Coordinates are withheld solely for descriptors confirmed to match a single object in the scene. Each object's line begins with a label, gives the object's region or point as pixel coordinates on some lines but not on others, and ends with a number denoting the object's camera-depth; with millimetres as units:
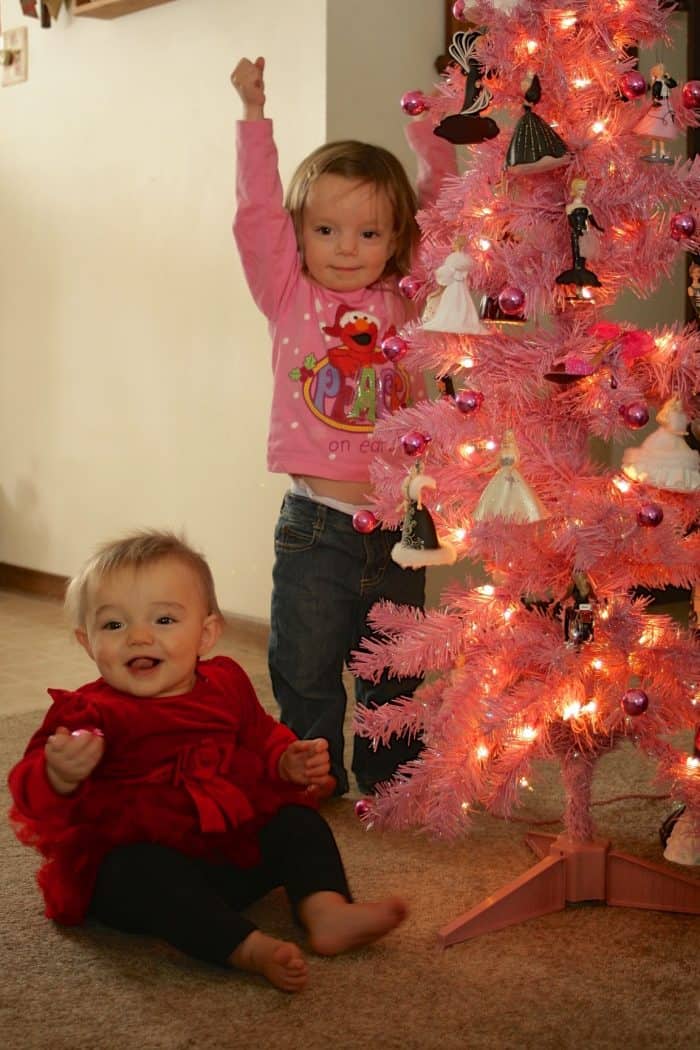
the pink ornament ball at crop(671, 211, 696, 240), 2168
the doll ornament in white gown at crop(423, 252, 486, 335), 2218
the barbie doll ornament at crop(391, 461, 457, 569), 2218
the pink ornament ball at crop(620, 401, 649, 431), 2141
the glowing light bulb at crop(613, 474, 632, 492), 2209
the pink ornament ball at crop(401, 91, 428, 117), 2292
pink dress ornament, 2204
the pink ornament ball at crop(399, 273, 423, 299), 2327
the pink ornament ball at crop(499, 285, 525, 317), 2166
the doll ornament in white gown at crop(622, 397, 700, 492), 2168
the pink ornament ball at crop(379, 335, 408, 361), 2274
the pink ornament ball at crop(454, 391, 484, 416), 2208
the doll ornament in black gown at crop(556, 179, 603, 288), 2159
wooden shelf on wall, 3529
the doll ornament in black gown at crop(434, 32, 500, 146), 2193
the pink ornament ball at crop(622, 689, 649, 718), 2149
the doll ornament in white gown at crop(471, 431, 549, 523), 2144
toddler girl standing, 2551
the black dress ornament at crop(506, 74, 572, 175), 2140
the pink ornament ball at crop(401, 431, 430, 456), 2246
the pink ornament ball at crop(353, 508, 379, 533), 2308
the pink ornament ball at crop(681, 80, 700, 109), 2189
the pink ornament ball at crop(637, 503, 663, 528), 2136
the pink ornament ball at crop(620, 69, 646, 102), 2169
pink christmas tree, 2176
